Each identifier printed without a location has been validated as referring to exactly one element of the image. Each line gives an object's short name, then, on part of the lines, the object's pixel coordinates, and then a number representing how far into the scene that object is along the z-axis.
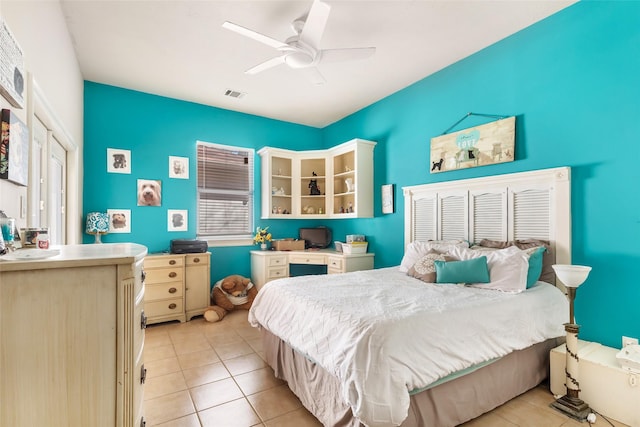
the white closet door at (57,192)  2.44
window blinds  4.40
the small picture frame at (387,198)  4.04
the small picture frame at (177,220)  4.10
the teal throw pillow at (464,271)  2.42
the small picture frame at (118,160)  3.77
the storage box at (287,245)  4.62
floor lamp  1.92
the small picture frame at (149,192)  3.94
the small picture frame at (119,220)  3.75
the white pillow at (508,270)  2.23
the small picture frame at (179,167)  4.13
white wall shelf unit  4.28
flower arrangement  4.63
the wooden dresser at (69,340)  0.91
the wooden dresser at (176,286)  3.56
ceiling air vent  3.94
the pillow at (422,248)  3.01
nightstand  1.79
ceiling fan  2.11
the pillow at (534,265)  2.28
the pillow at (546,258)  2.47
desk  4.14
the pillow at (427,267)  2.66
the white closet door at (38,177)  1.63
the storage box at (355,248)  4.20
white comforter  1.47
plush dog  4.08
